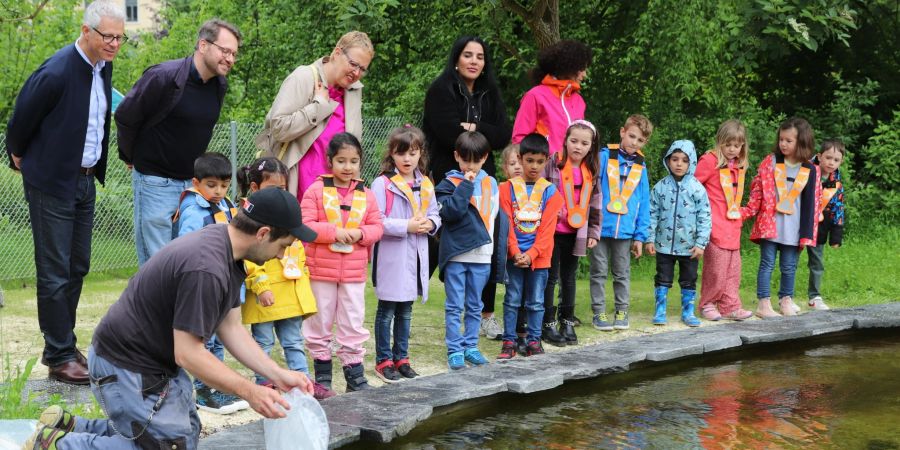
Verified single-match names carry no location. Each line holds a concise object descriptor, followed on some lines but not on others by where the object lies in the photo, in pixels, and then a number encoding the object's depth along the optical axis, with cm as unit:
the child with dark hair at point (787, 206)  841
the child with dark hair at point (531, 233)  669
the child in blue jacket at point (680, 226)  792
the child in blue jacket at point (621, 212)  762
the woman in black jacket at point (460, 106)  689
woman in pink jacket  743
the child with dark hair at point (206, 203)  523
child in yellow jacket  536
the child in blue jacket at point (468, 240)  636
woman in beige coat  604
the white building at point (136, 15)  5191
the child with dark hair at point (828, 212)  877
